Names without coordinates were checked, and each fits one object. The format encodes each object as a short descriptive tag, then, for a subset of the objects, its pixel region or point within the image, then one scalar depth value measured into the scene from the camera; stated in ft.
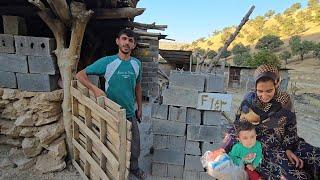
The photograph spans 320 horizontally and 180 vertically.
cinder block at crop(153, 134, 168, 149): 8.68
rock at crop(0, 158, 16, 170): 8.33
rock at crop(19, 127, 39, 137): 8.59
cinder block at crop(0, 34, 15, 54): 8.40
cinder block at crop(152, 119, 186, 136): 8.54
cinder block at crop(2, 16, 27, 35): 8.59
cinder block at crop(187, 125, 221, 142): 8.42
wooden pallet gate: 5.61
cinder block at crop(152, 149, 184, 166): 8.71
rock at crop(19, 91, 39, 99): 8.58
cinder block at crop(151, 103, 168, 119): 8.57
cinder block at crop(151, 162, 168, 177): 8.86
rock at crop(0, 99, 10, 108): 8.65
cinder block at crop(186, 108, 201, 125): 8.40
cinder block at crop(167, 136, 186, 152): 8.62
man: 6.95
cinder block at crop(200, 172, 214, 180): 8.73
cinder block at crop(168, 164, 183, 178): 8.79
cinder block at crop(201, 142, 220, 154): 8.51
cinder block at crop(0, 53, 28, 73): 8.50
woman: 4.81
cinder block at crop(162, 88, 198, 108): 8.25
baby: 4.74
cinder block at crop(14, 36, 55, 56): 8.33
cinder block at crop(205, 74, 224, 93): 8.03
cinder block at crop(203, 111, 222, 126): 8.31
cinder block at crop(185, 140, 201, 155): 8.57
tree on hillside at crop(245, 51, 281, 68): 44.91
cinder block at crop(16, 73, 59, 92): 8.54
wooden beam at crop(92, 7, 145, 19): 9.19
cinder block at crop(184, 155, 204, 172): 8.64
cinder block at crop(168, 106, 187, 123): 8.42
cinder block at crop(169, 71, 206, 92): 8.12
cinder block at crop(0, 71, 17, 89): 8.67
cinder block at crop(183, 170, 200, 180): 8.73
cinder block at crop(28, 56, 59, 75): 8.43
